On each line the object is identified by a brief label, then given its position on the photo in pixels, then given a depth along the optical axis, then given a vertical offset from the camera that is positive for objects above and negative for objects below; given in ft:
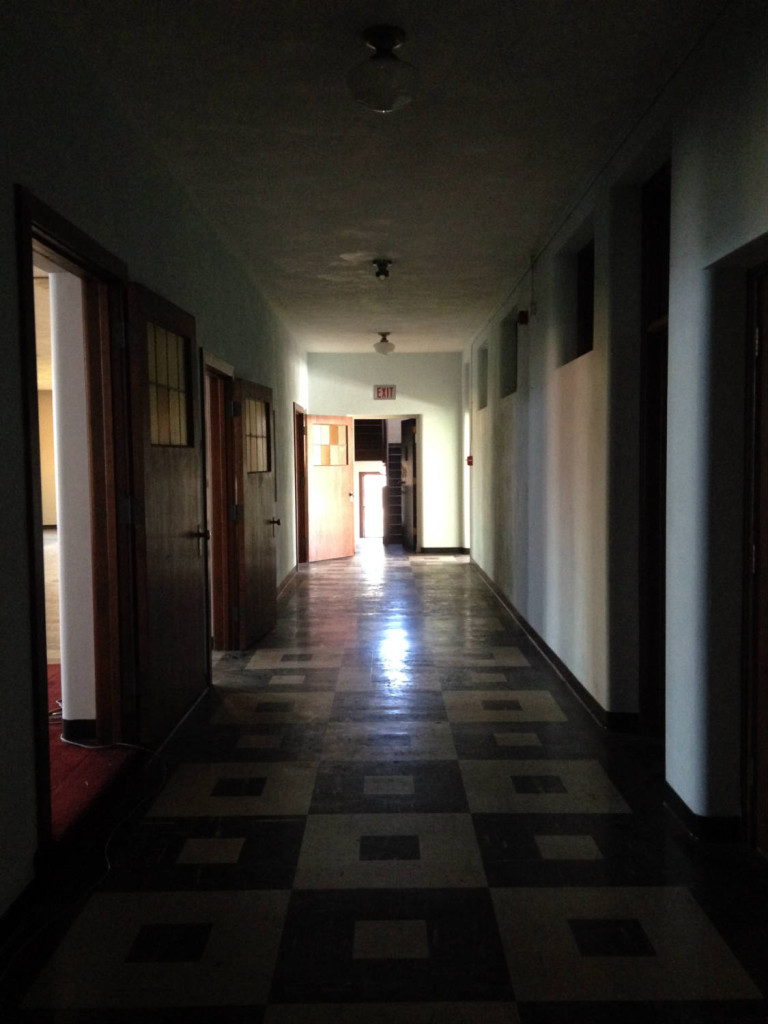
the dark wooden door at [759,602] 9.27 -1.59
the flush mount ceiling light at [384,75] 9.71 +4.50
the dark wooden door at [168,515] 12.46 -0.79
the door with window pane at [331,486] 37.91 -0.97
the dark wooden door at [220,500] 19.66 -0.78
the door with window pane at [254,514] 19.75 -1.18
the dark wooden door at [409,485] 40.91 -1.03
